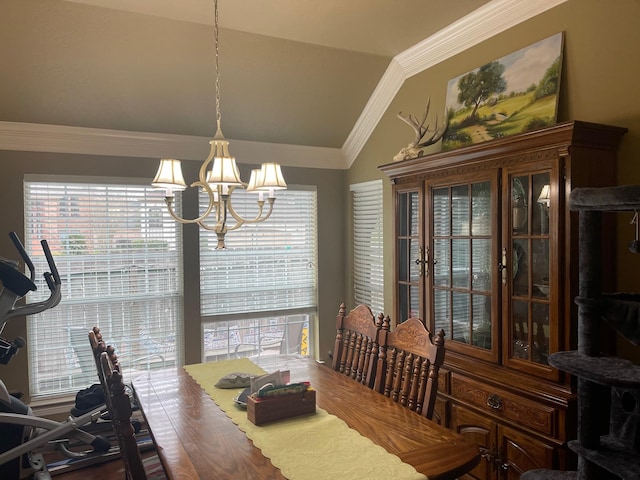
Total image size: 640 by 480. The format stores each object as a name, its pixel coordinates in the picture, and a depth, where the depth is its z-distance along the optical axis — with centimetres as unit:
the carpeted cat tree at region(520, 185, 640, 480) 116
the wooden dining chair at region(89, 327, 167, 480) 146
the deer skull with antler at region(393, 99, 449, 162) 307
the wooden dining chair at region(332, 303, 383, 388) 249
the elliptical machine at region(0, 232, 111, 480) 273
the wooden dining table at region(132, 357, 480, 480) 156
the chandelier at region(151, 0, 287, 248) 206
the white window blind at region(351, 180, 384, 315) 412
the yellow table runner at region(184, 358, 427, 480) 150
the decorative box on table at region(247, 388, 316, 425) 189
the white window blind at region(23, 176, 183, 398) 348
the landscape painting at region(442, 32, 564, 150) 249
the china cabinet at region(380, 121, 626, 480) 211
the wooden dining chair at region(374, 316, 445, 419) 206
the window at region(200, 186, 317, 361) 409
